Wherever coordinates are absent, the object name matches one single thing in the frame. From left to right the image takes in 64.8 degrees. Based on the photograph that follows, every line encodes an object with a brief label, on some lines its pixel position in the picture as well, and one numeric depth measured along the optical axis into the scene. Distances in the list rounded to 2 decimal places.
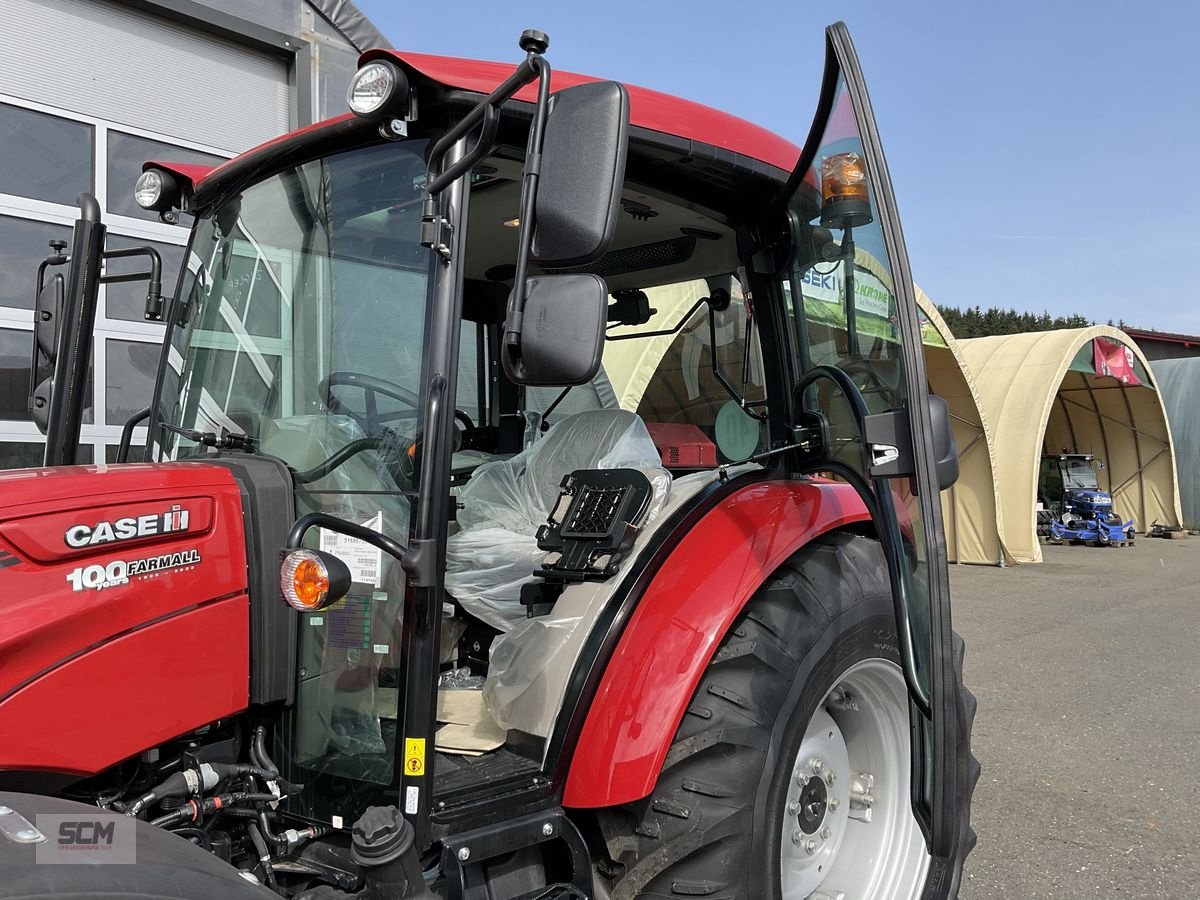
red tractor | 1.67
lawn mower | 15.63
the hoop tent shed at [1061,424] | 13.52
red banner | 14.89
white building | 5.57
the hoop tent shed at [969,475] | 12.89
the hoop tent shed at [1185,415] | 18.47
